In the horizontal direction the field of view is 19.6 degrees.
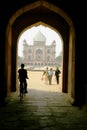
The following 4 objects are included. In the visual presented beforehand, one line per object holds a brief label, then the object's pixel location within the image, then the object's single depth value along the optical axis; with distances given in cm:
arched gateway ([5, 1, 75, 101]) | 1193
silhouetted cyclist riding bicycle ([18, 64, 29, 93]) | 989
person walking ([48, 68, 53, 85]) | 1855
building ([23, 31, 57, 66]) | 8644
